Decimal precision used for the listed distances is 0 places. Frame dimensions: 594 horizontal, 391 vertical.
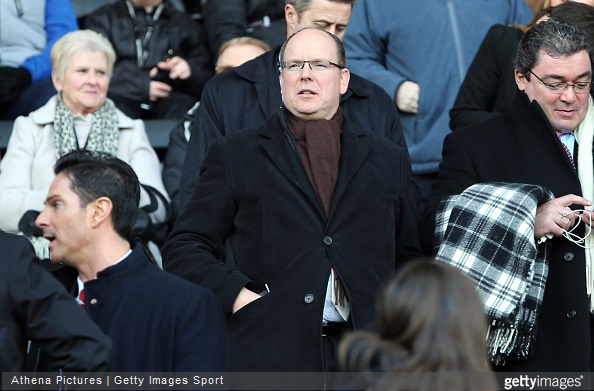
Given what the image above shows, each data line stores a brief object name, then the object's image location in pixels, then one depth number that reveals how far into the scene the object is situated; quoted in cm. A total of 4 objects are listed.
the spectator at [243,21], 1600
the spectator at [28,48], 1466
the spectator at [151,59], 1532
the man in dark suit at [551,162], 993
